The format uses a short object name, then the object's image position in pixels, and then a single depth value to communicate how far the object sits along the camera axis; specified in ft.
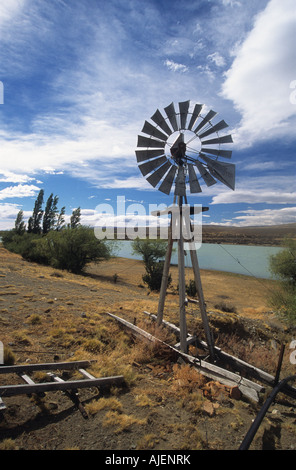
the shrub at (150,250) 110.93
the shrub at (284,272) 71.14
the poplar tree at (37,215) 177.88
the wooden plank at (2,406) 11.29
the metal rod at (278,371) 15.94
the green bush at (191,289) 77.25
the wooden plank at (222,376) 15.00
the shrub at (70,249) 101.91
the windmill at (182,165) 20.51
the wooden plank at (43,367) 14.28
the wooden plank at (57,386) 11.89
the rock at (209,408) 13.41
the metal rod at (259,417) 10.55
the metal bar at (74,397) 12.64
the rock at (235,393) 15.31
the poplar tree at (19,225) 184.55
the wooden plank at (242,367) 16.97
